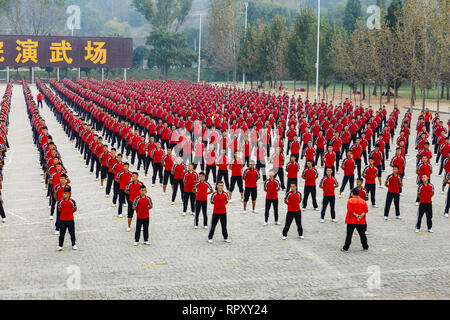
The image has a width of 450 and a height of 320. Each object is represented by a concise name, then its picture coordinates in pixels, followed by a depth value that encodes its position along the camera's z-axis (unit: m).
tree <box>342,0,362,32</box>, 88.06
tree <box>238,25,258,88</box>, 66.32
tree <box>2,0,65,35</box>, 93.94
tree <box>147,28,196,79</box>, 83.88
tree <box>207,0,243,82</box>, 73.94
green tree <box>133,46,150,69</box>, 91.38
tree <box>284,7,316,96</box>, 54.62
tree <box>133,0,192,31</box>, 93.31
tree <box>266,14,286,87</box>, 59.82
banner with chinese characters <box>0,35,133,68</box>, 66.62
